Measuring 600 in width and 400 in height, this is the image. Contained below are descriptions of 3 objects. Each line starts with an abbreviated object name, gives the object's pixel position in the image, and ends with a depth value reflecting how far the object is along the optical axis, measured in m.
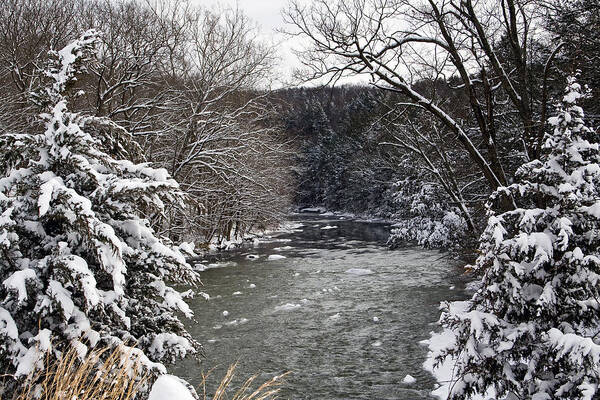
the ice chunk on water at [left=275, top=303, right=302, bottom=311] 13.48
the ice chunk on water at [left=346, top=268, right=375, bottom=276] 18.05
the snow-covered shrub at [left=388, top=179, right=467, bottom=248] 19.11
